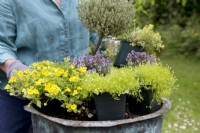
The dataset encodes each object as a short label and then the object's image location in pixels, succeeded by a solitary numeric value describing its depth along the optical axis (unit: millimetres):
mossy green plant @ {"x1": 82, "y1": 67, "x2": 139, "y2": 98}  1484
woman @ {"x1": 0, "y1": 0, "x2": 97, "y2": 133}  1803
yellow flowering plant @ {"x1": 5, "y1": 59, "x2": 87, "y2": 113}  1498
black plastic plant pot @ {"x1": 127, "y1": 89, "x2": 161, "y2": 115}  1600
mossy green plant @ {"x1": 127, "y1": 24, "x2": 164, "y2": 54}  1902
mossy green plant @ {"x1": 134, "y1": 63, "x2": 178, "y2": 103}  1555
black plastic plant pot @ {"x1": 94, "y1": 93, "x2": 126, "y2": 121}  1525
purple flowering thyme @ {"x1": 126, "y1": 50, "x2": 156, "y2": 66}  1744
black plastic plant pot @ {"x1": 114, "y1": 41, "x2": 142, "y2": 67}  1888
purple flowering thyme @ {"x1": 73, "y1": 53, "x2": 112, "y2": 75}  1610
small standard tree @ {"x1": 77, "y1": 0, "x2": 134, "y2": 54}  1626
